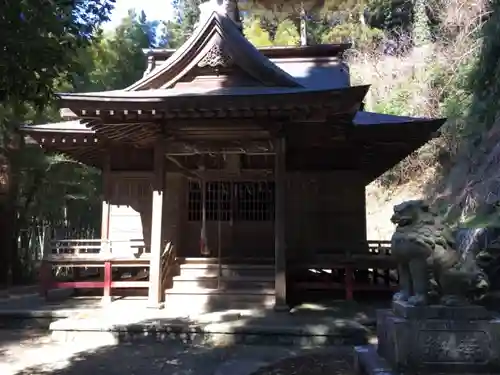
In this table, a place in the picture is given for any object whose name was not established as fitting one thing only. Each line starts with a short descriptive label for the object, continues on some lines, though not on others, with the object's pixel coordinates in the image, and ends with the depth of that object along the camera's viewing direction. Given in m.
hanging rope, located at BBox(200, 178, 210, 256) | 11.29
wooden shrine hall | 8.71
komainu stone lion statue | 4.43
